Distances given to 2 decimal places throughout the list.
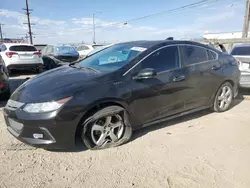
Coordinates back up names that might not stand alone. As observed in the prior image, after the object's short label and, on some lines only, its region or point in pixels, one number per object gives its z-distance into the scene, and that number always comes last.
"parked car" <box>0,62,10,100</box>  4.61
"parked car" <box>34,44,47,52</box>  15.59
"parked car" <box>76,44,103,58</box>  15.55
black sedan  2.58
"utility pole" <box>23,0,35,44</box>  30.62
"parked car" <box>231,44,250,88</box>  5.43
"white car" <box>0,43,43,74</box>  8.92
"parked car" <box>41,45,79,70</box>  11.01
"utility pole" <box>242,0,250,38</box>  16.95
